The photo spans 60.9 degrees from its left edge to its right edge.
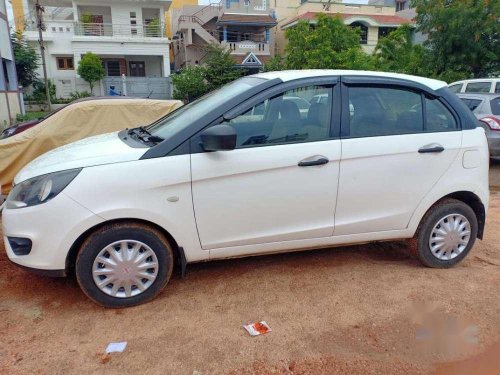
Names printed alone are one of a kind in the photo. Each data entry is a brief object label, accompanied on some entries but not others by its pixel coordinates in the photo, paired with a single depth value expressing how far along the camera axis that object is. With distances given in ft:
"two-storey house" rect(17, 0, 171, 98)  96.27
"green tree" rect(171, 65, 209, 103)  90.12
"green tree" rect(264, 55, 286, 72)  89.97
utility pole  70.55
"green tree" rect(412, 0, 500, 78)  51.39
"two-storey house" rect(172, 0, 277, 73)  111.65
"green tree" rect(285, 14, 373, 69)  71.15
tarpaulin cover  20.22
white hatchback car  9.78
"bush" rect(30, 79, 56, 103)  90.51
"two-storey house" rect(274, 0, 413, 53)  113.70
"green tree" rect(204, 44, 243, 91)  93.04
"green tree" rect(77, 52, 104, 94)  90.74
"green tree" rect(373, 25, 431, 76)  61.16
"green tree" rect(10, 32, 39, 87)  84.69
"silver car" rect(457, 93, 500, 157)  26.78
